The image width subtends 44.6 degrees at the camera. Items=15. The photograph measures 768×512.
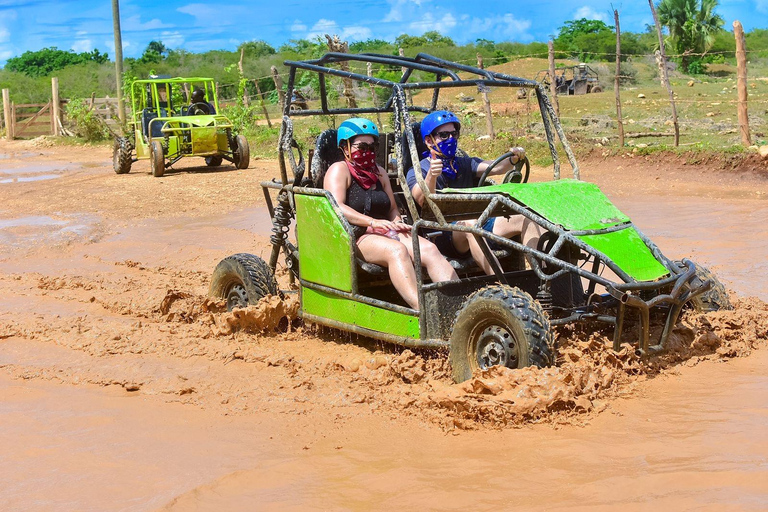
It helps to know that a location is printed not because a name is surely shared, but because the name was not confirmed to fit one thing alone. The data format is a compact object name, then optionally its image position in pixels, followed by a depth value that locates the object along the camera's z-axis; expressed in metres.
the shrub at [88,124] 28.75
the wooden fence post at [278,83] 21.00
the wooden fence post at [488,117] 17.75
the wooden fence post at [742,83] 14.36
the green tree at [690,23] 45.38
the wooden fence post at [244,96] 26.02
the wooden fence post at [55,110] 32.28
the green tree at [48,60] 67.12
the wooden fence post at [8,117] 33.19
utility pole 27.53
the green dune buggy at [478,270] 4.66
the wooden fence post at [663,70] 15.69
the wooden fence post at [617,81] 16.59
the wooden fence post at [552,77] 17.39
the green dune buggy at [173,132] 17.48
